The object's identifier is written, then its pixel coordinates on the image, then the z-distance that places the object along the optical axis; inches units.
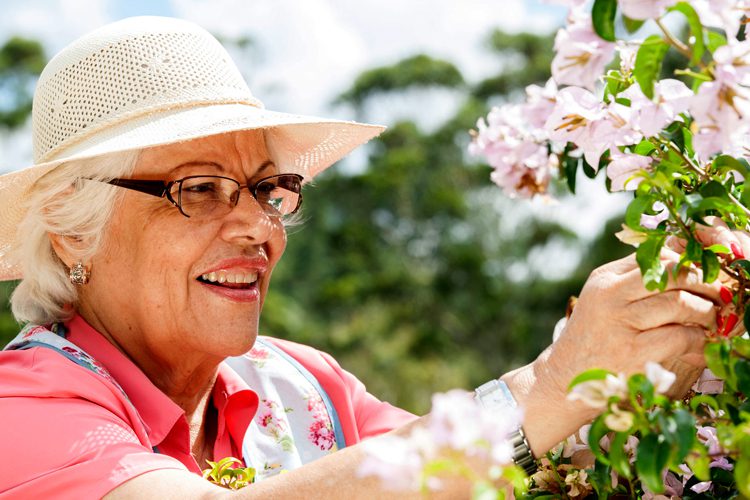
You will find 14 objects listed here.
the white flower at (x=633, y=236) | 32.3
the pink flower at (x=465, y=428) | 23.0
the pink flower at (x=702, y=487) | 33.3
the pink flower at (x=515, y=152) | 42.7
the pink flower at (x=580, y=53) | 30.8
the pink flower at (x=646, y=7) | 27.9
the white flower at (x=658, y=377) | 27.9
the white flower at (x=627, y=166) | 33.8
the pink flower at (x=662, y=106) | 31.7
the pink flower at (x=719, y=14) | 28.2
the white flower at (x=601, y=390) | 28.2
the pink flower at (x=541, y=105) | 36.9
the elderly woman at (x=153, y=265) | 40.9
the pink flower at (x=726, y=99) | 28.4
